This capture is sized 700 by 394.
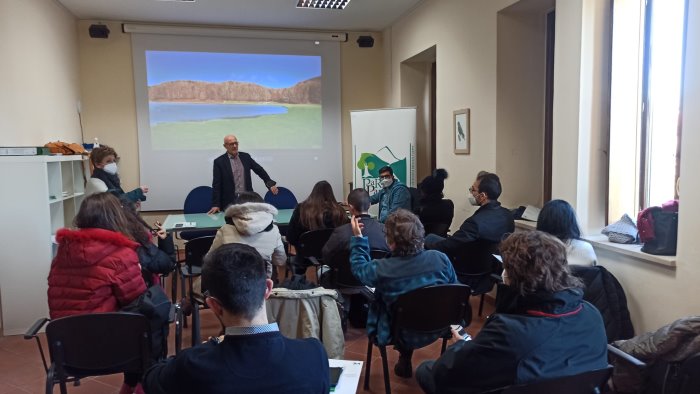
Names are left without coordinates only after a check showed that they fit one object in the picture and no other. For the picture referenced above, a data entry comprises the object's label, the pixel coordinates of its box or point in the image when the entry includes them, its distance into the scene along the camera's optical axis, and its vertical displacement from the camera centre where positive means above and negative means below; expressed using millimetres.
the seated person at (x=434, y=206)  4582 -491
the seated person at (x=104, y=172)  4059 -101
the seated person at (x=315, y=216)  3963 -487
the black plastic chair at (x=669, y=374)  1780 -878
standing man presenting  5301 -195
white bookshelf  3611 -588
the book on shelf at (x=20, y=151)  3574 +78
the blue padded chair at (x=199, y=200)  5719 -494
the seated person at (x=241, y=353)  1183 -484
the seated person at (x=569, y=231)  2746 -450
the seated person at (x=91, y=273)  2215 -513
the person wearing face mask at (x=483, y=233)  3400 -556
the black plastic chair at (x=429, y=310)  2383 -778
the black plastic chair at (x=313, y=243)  3812 -682
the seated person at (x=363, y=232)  3291 -530
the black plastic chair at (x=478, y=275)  3453 -860
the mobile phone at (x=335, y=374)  1528 -696
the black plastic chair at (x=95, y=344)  2027 -772
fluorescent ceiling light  5590 +1734
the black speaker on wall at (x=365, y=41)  6984 +1599
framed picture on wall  4789 +213
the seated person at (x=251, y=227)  3088 -445
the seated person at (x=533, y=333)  1502 -559
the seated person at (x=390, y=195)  4805 -410
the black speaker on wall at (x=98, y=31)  6094 +1592
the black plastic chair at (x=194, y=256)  3543 -715
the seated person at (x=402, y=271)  2469 -591
